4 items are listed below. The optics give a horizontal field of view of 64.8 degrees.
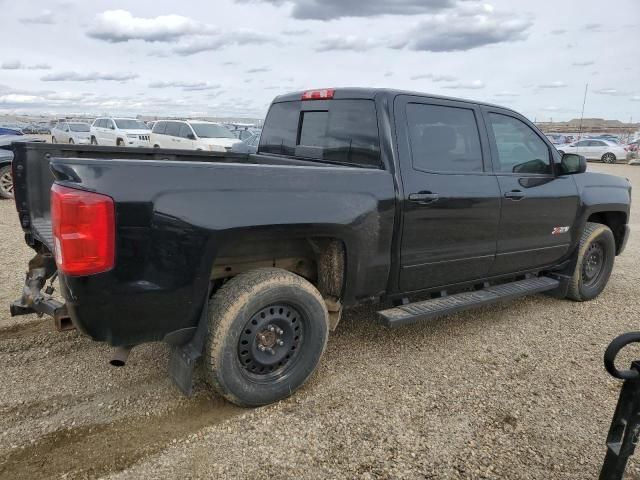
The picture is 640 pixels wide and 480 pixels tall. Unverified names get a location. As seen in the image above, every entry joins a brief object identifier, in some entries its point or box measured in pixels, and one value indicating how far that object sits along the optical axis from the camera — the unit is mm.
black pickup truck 2428
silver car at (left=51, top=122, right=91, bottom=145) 27000
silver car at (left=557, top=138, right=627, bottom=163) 28859
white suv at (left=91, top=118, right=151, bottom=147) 22781
